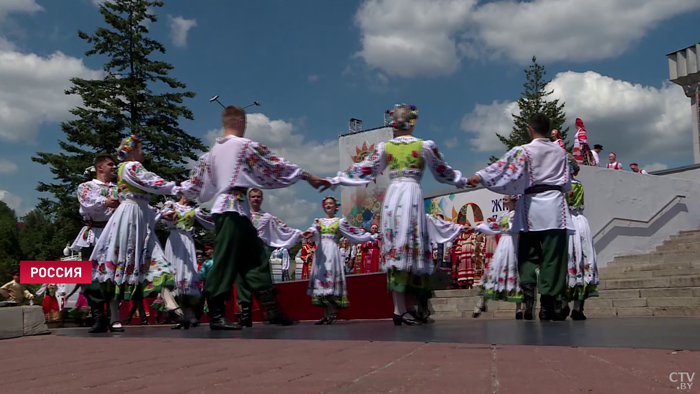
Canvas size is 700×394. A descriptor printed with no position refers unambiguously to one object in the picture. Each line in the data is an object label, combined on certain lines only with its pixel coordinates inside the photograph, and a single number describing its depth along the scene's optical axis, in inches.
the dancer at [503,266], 319.9
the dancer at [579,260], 287.7
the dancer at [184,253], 343.0
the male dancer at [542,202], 246.7
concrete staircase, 368.8
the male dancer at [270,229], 338.0
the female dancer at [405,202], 237.3
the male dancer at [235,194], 230.4
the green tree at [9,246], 2299.5
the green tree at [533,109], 1482.5
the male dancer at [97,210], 266.1
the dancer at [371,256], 656.1
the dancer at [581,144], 636.1
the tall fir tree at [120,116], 1154.0
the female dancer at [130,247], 263.4
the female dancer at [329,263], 374.3
